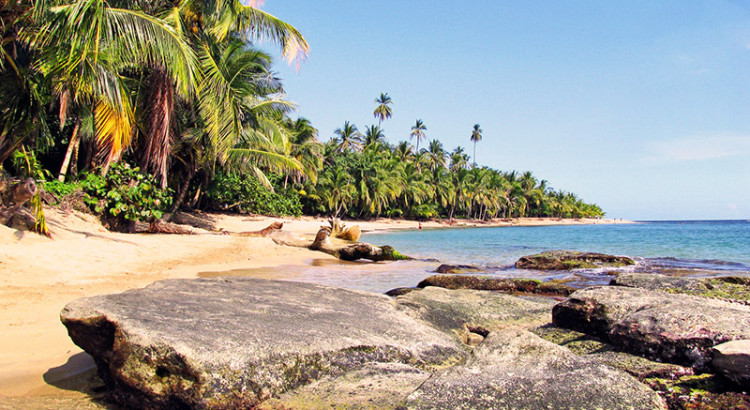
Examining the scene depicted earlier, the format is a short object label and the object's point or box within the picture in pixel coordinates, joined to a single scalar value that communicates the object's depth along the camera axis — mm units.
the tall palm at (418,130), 72500
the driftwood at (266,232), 16083
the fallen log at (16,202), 8234
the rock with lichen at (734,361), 2385
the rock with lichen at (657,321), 2963
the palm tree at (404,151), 61438
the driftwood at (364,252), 13695
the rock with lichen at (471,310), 4438
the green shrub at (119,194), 12109
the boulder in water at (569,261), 12258
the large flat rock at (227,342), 2496
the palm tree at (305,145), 35438
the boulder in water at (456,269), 11231
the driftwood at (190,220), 17848
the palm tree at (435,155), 66625
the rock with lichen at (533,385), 2299
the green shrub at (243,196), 23766
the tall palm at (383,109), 68062
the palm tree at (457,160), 71225
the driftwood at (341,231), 17219
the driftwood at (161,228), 13539
